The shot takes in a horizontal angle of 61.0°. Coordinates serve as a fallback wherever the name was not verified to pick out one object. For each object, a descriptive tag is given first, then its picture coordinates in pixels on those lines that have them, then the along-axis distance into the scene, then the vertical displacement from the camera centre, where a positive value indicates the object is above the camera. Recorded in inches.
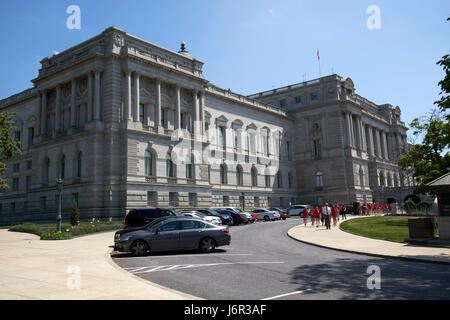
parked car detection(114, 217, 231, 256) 660.7 -48.7
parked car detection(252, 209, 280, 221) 1793.8 -40.4
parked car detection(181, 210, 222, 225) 1179.4 -25.6
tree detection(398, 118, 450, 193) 1485.0 +176.9
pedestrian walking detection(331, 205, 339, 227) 1312.7 -39.8
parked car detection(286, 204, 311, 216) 2158.0 -30.6
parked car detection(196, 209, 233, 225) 1358.3 -27.9
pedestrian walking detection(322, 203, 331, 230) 1175.6 -38.2
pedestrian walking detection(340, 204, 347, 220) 1675.1 -35.2
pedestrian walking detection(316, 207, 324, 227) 1342.9 -37.1
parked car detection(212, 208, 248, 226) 1503.4 -36.0
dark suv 943.7 -14.3
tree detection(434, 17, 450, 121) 608.8 +185.9
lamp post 1059.3 -29.2
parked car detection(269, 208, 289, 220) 1883.6 -43.5
